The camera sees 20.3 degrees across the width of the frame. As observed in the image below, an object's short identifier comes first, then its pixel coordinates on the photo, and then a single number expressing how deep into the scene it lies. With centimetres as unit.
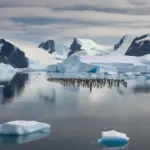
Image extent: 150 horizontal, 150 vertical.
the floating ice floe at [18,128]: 1961
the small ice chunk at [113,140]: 1808
